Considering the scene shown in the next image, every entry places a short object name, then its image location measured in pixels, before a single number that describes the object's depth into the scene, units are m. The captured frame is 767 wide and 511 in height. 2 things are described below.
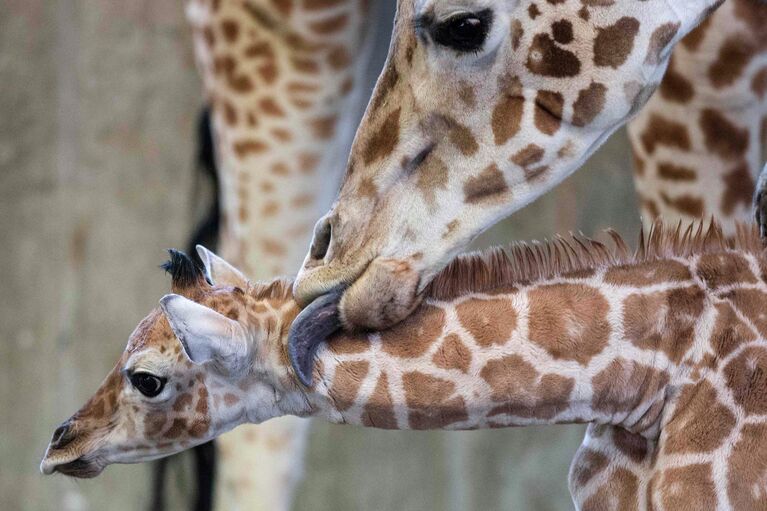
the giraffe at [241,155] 9.82
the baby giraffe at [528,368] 8.52
